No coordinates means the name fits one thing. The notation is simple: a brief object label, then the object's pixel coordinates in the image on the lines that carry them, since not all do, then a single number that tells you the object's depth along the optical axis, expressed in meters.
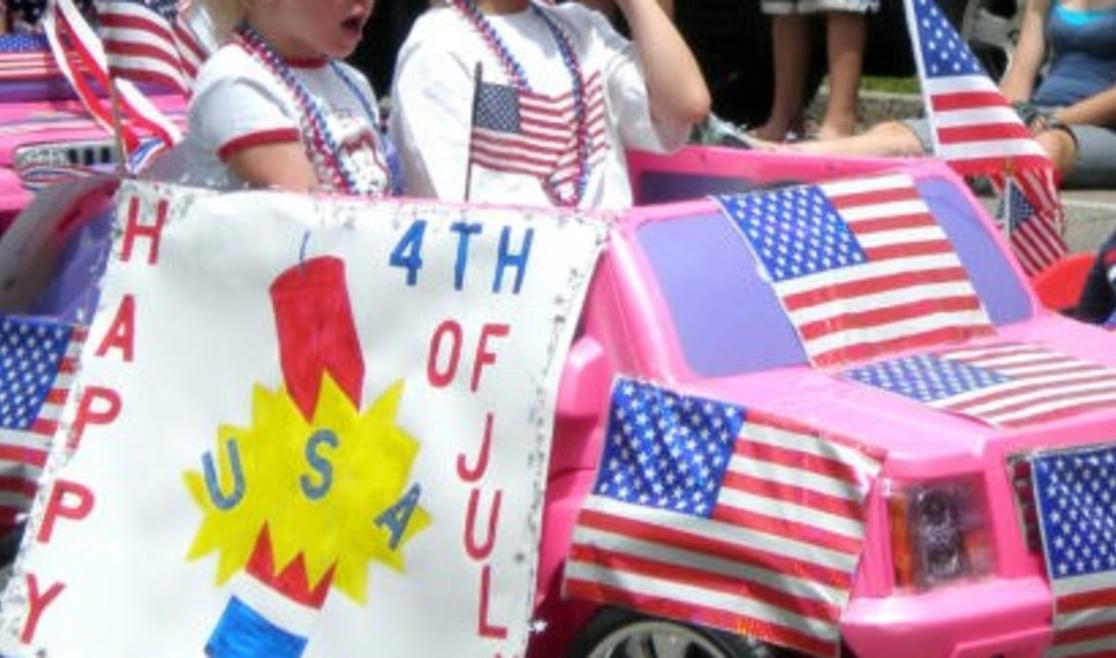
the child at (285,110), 5.30
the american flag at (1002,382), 4.78
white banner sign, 4.83
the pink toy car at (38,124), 7.05
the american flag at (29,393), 5.39
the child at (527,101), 5.70
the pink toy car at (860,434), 4.53
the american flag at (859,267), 5.07
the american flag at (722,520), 4.53
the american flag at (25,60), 7.57
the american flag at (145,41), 6.36
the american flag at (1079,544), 4.65
